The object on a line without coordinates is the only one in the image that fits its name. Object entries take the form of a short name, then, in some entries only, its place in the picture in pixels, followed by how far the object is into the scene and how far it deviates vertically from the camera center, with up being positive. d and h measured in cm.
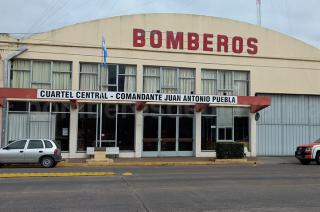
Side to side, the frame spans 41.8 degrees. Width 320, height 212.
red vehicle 2397 -130
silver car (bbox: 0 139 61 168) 2031 -120
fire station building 2545 +277
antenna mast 3394 +972
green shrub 2491 -121
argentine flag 2505 +462
